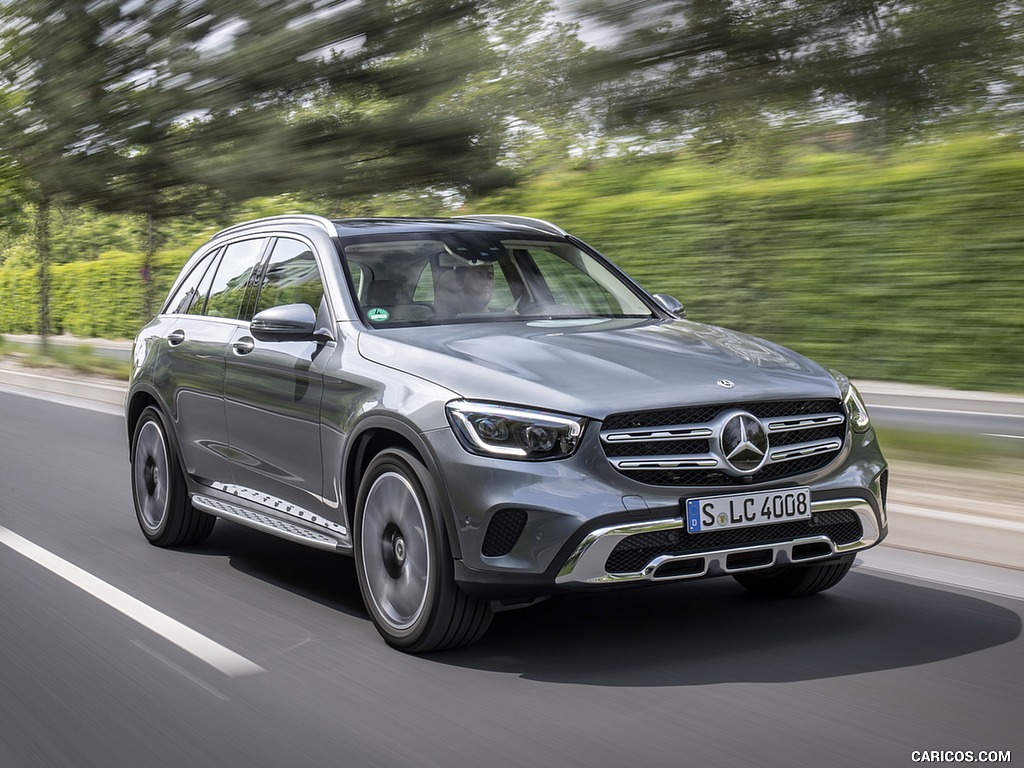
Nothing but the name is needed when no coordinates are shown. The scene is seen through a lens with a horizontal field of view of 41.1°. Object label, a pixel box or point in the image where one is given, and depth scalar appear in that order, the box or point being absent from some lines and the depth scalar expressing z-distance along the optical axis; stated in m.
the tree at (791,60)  7.57
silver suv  4.61
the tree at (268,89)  13.91
